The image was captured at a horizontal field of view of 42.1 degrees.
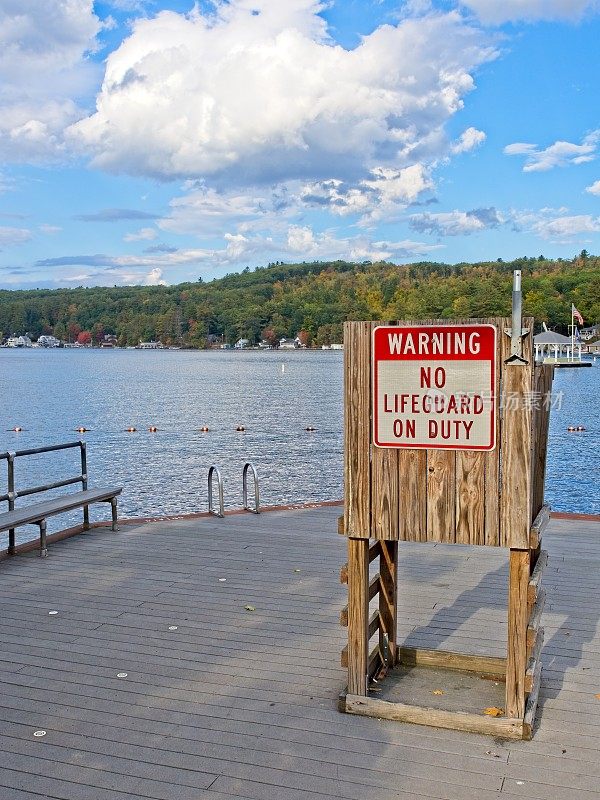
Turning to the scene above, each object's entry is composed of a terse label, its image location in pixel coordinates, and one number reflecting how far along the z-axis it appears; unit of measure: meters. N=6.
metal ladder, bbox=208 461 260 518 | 10.34
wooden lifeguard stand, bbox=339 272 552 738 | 4.39
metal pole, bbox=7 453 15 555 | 8.46
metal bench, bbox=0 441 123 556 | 8.26
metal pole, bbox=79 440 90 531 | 9.79
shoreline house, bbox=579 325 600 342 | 143.34
